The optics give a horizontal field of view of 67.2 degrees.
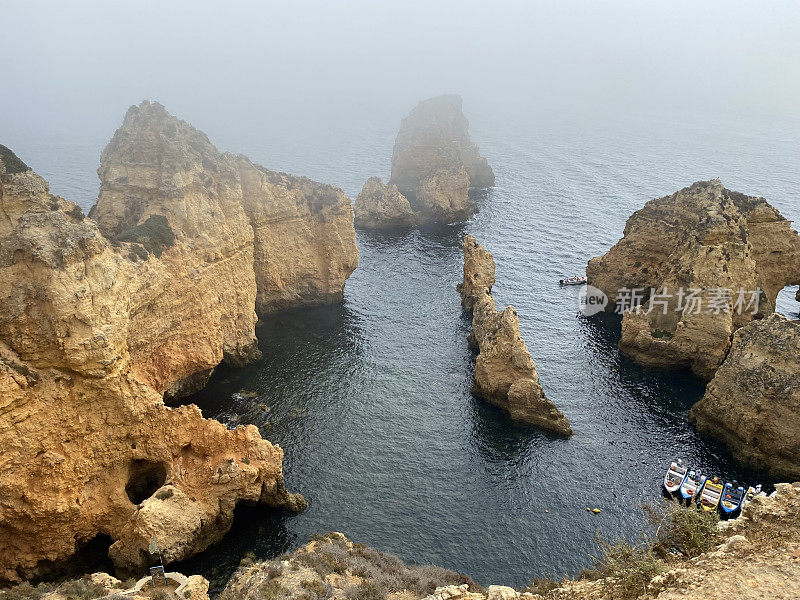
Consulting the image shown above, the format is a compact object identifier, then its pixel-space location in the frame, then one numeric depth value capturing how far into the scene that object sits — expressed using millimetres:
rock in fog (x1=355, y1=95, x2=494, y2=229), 90812
